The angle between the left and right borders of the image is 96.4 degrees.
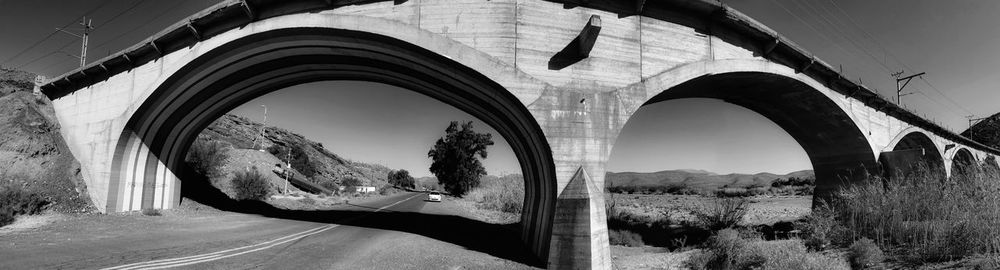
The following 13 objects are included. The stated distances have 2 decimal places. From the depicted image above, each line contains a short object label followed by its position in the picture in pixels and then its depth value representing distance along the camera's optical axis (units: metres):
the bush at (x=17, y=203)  14.08
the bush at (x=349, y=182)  70.05
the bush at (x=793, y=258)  8.76
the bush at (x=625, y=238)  16.58
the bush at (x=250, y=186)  29.53
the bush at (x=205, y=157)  26.33
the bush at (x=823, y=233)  12.79
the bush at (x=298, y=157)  68.62
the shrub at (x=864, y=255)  9.99
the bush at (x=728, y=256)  10.64
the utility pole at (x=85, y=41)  31.68
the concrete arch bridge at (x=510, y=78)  12.17
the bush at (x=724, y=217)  17.77
